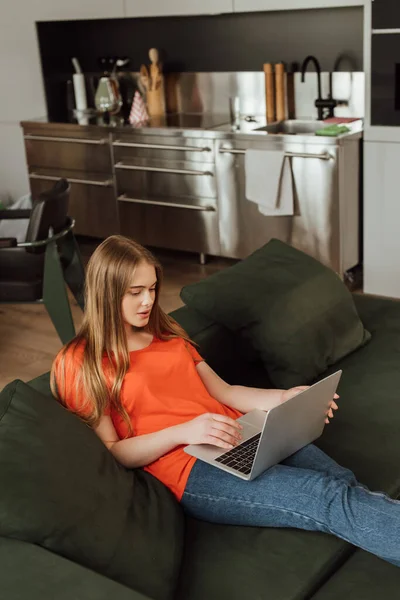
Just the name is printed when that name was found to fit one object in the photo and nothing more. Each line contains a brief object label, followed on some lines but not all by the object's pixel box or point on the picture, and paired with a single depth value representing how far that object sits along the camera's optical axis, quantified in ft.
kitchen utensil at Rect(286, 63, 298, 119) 15.44
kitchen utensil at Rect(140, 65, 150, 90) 16.68
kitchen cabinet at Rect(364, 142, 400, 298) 13.21
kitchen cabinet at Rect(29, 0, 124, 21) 16.10
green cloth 13.21
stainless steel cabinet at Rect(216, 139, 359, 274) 13.46
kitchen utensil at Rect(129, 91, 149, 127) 16.34
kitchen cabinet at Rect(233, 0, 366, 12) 13.23
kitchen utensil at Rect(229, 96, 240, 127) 16.15
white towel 13.85
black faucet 14.57
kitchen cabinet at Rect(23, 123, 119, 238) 16.44
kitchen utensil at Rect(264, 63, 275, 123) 15.08
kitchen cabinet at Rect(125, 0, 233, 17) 14.65
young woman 5.59
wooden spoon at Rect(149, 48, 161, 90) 16.40
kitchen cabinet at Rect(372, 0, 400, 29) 12.36
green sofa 4.57
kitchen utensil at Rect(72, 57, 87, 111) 17.69
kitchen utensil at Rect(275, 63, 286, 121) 15.02
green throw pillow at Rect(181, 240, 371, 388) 8.02
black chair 11.70
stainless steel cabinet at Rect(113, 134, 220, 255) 15.14
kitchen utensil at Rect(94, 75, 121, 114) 16.63
